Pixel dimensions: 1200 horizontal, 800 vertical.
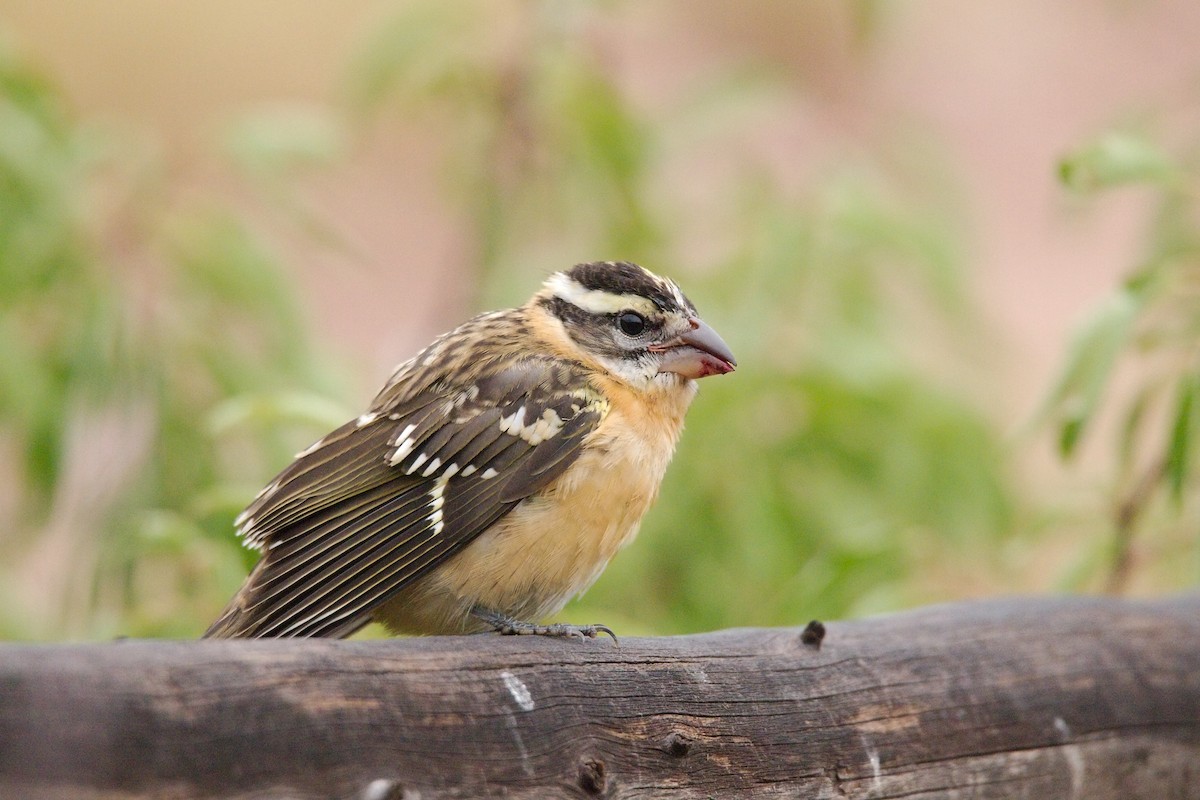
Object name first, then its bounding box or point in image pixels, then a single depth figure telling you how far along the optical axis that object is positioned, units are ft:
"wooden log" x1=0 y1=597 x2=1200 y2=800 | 14.02
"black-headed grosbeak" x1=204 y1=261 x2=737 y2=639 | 21.75
